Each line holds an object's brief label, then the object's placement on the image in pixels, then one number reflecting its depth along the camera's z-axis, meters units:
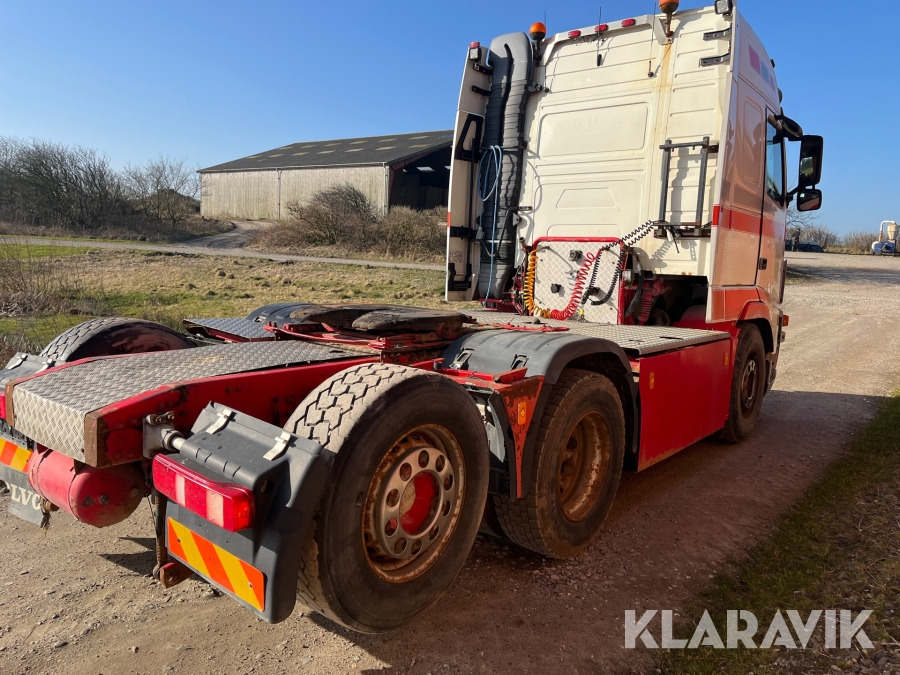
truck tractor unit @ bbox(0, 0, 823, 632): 2.25
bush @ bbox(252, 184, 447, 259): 28.36
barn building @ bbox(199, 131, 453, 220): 36.06
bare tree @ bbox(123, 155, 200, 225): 38.16
